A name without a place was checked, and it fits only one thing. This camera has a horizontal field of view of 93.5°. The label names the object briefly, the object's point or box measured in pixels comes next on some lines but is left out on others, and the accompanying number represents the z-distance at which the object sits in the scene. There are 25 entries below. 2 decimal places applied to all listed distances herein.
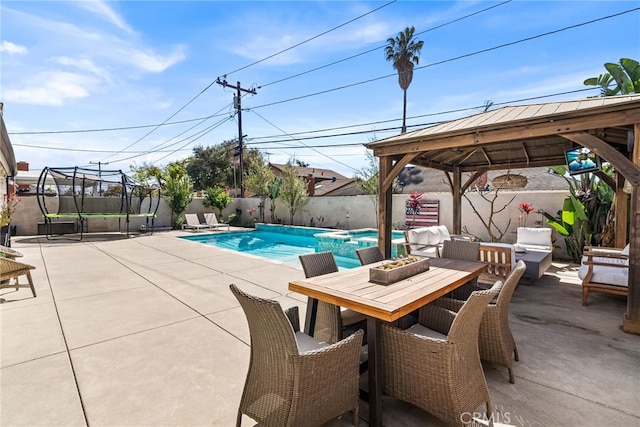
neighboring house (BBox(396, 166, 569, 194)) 13.35
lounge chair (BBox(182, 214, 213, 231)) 13.77
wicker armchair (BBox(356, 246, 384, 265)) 3.62
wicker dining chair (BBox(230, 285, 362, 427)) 1.56
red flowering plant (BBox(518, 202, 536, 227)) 7.93
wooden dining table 1.87
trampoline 10.88
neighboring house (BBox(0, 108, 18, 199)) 5.85
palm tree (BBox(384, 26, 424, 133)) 18.81
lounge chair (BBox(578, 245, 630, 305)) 3.93
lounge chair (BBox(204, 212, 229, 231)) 14.68
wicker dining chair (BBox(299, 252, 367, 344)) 2.44
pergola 3.28
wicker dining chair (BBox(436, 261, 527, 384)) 2.29
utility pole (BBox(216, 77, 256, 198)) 18.30
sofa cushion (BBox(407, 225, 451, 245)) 6.49
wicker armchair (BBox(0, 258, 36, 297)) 3.84
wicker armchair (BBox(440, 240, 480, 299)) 3.46
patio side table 5.05
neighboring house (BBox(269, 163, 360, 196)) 22.38
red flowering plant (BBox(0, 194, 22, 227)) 6.28
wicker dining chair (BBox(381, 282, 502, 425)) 1.70
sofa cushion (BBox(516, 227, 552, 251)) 6.80
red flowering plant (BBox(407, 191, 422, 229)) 10.03
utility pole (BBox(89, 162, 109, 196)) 11.61
